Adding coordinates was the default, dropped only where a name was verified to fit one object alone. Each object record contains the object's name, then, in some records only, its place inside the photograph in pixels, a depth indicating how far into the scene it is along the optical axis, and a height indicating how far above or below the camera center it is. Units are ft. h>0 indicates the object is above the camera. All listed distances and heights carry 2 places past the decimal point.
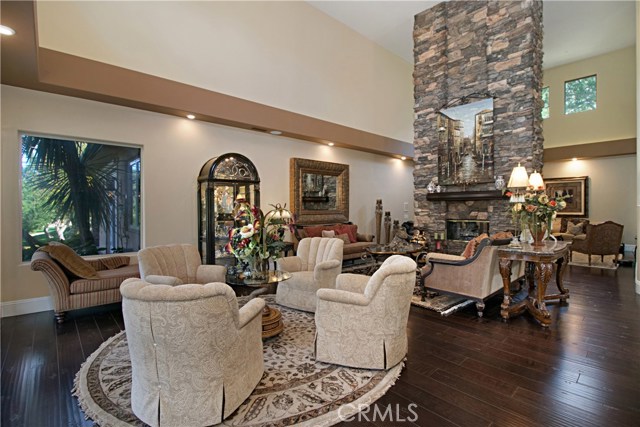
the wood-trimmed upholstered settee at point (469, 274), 12.41 -2.89
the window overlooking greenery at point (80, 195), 13.57 +0.79
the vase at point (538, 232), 12.93 -1.03
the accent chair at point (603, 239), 22.57 -2.43
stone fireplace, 19.08 +8.70
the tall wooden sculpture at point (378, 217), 29.32 -0.76
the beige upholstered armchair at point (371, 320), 7.96 -3.06
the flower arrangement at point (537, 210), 12.64 -0.07
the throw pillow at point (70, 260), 11.93 -2.01
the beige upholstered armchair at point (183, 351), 5.55 -2.79
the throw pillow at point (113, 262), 14.40 -2.50
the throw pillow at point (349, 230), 24.31 -1.72
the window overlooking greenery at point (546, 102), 33.94 +12.17
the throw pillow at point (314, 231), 22.48 -1.60
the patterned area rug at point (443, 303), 13.28 -4.45
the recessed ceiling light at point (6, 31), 8.49 +5.24
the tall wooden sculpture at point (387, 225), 29.53 -1.56
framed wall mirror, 22.94 +1.56
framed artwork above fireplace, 20.66 +4.74
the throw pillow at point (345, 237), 23.61 -2.20
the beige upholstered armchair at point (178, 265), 11.54 -2.25
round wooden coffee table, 9.98 -2.56
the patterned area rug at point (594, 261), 22.65 -4.41
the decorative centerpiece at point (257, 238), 10.17 -0.98
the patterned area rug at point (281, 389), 6.48 -4.48
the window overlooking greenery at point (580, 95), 31.00 +12.04
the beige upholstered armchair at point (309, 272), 12.57 -2.78
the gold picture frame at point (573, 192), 31.55 +1.79
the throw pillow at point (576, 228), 27.48 -1.89
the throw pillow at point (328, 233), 22.32 -1.77
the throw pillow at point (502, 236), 13.06 -1.26
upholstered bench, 11.68 -2.95
